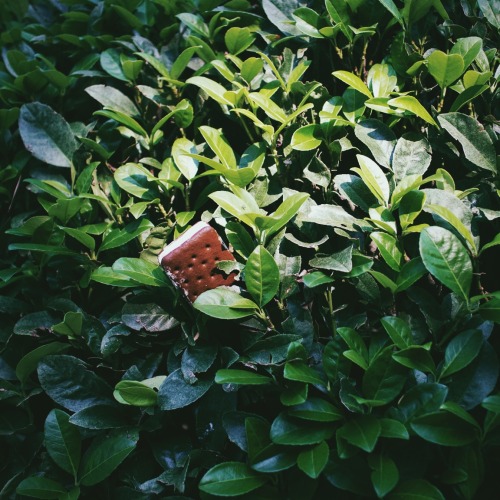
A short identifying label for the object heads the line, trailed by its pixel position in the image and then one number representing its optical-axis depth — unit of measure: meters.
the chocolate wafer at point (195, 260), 1.00
